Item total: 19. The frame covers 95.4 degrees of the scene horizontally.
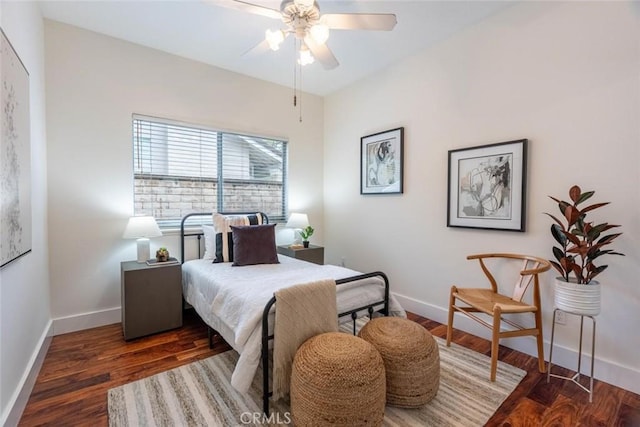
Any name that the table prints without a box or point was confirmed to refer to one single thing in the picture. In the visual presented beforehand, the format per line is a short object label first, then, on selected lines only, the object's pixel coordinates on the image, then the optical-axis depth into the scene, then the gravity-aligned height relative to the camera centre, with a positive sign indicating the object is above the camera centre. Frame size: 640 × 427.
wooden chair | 2.07 -0.74
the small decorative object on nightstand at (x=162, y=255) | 2.88 -0.52
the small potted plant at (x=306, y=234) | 3.90 -0.40
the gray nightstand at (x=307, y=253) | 3.67 -0.63
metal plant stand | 1.90 -1.19
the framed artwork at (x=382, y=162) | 3.39 +0.53
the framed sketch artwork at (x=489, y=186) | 2.43 +0.18
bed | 1.71 -0.68
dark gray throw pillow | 2.88 -0.43
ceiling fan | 1.85 +1.22
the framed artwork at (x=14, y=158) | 1.49 +0.25
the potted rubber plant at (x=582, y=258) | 1.88 -0.34
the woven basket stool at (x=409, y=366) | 1.74 -0.97
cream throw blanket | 1.73 -0.73
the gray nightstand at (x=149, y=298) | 2.58 -0.88
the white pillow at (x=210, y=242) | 3.10 -0.42
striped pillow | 3.01 -0.34
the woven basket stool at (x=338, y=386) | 1.45 -0.93
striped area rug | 1.69 -1.25
